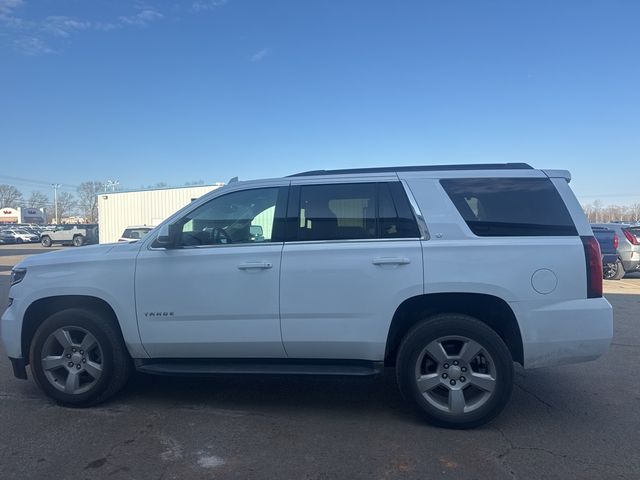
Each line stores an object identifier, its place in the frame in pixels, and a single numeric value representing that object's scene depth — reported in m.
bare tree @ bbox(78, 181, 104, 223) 99.44
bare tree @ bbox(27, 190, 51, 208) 113.56
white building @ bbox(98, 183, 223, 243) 24.86
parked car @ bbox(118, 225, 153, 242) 20.17
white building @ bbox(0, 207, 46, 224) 99.81
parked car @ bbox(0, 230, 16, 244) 45.21
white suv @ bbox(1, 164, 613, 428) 3.83
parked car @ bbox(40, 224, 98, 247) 38.69
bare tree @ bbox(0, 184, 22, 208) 110.06
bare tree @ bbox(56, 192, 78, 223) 104.75
